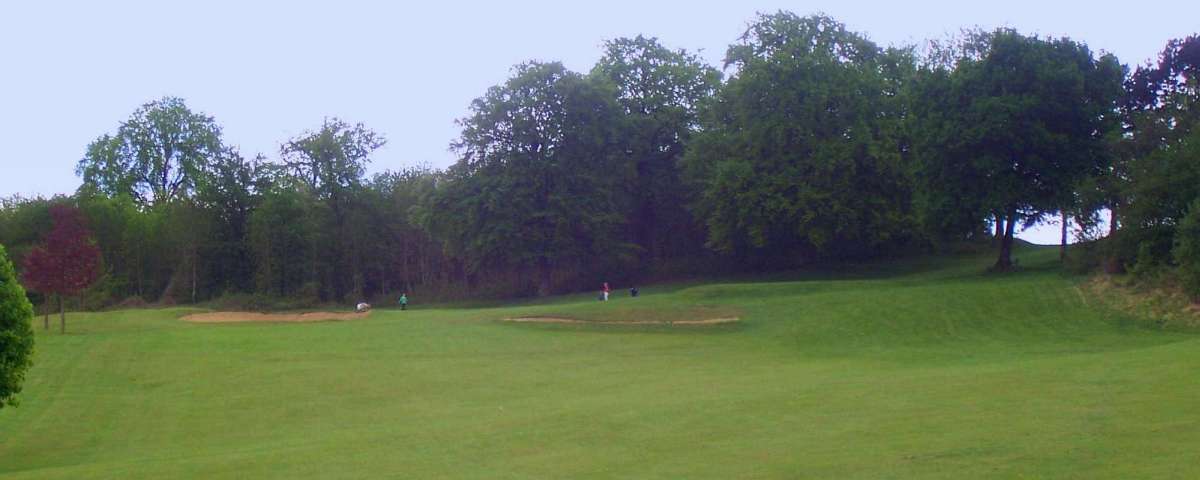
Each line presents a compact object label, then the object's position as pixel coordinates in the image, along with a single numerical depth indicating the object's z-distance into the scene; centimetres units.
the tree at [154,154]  9375
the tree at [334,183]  8288
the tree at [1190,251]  3753
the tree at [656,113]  7275
